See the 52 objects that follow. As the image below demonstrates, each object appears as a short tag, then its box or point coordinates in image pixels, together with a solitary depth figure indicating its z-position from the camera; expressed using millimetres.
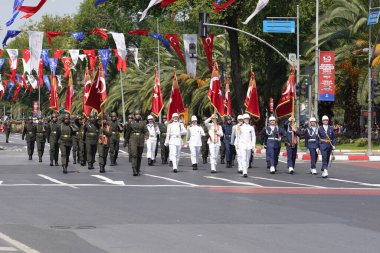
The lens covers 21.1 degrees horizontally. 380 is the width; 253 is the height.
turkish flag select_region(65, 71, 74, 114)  39812
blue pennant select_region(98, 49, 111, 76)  61919
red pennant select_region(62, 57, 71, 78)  70169
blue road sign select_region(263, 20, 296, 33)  42344
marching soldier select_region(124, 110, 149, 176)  27281
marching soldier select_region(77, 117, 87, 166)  32500
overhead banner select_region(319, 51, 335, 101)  44000
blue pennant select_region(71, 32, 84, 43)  52469
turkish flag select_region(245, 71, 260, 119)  34594
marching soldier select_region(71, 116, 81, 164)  31594
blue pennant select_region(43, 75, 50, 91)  92462
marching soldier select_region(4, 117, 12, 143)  69938
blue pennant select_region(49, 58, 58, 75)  68344
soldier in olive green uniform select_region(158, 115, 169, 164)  35312
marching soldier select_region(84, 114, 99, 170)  30266
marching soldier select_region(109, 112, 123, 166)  32656
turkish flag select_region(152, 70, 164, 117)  40741
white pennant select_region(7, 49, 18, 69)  64125
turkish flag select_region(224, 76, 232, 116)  41491
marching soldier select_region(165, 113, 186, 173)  30391
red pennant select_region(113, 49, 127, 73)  54575
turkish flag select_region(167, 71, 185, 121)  36000
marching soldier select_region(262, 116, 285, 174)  29641
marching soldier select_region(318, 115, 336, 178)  27750
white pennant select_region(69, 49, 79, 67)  63312
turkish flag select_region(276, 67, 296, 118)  33469
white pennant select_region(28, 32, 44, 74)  49781
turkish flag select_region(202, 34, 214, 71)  48853
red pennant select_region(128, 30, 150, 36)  45125
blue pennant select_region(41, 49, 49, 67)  68375
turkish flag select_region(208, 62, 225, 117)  35875
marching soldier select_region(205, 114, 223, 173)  29538
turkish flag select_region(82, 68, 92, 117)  36444
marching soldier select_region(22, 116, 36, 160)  39250
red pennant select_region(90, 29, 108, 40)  49300
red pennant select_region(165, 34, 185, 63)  48656
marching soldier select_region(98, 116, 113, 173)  28703
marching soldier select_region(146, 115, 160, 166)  34062
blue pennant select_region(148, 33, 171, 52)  47931
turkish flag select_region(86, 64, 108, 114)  31203
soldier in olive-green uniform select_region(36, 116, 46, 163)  37478
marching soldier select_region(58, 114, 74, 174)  28738
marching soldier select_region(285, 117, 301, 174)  29656
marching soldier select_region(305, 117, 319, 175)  28641
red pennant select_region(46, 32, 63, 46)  48438
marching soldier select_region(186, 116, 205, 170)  31219
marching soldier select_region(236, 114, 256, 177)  27973
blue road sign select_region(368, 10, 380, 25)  40031
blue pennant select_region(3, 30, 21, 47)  45844
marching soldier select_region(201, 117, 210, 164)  35969
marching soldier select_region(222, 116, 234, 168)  33188
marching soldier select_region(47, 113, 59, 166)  32594
